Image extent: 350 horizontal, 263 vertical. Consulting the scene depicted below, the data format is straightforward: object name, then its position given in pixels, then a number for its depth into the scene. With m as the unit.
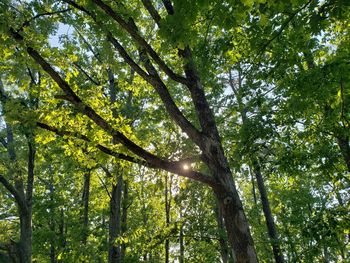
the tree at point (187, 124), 4.66
